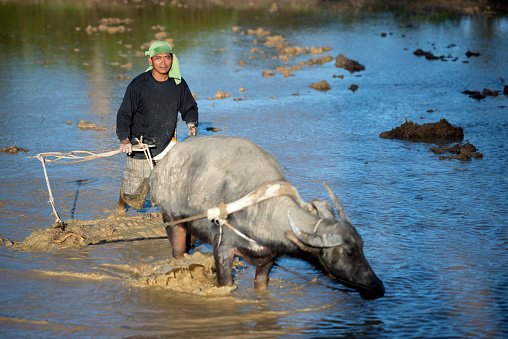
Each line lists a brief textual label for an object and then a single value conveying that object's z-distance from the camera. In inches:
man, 429.3
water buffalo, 318.0
